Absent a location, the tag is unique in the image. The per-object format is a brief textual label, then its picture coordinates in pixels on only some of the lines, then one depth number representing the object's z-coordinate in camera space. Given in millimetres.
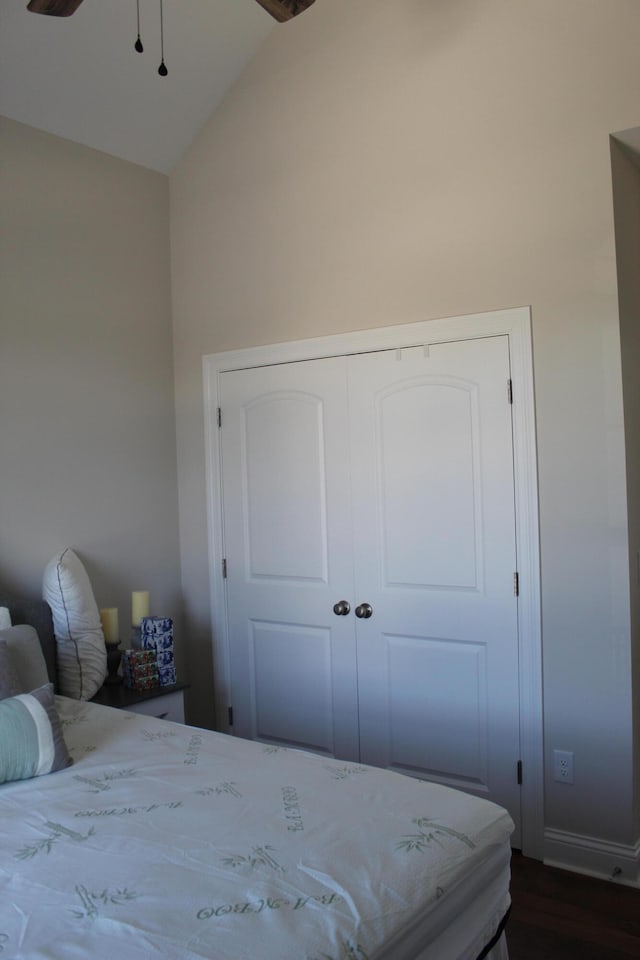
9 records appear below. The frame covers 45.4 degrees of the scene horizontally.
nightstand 2951
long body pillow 2908
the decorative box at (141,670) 3082
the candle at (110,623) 3186
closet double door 2893
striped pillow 1914
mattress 1265
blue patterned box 3133
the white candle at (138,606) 3270
